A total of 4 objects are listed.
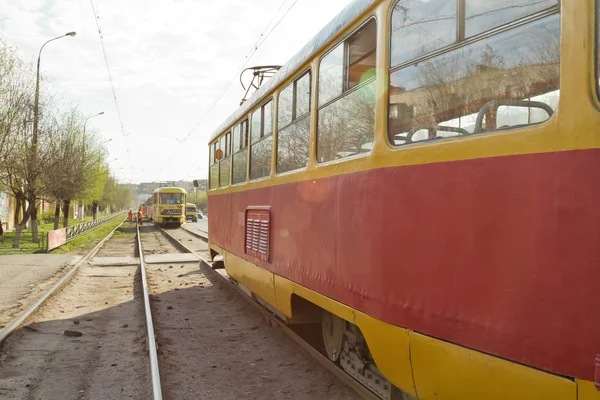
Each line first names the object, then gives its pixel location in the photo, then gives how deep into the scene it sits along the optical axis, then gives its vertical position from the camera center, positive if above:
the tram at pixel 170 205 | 36.97 +0.46
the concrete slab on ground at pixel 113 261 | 14.62 -1.39
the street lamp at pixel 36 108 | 18.55 +3.41
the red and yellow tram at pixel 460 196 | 2.18 +0.11
